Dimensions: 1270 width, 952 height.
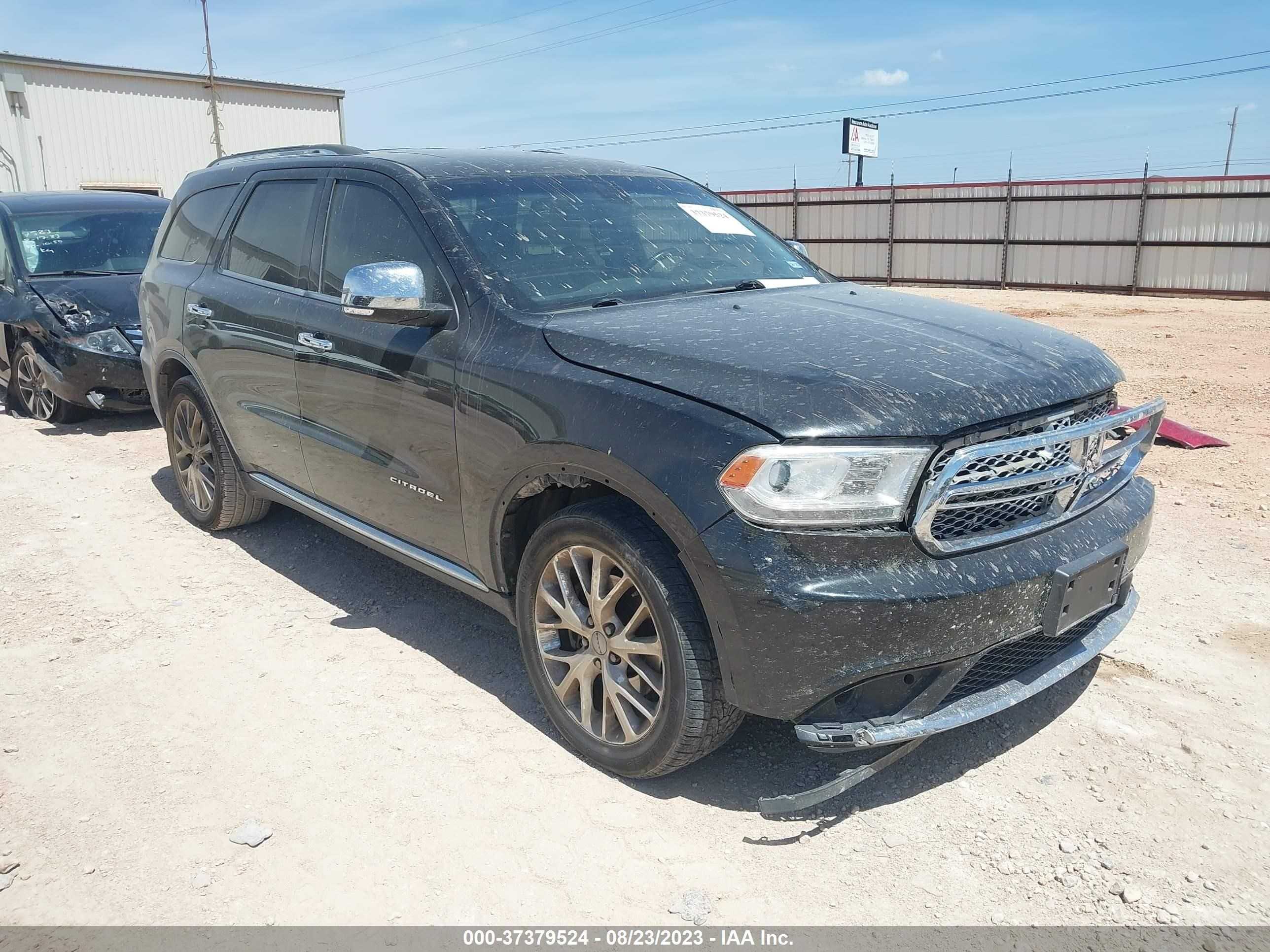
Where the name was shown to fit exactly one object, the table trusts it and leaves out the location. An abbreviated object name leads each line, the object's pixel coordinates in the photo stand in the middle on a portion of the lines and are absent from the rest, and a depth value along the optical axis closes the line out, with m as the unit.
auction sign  32.84
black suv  2.57
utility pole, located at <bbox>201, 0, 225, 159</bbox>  27.47
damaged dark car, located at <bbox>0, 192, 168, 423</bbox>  8.07
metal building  24.06
